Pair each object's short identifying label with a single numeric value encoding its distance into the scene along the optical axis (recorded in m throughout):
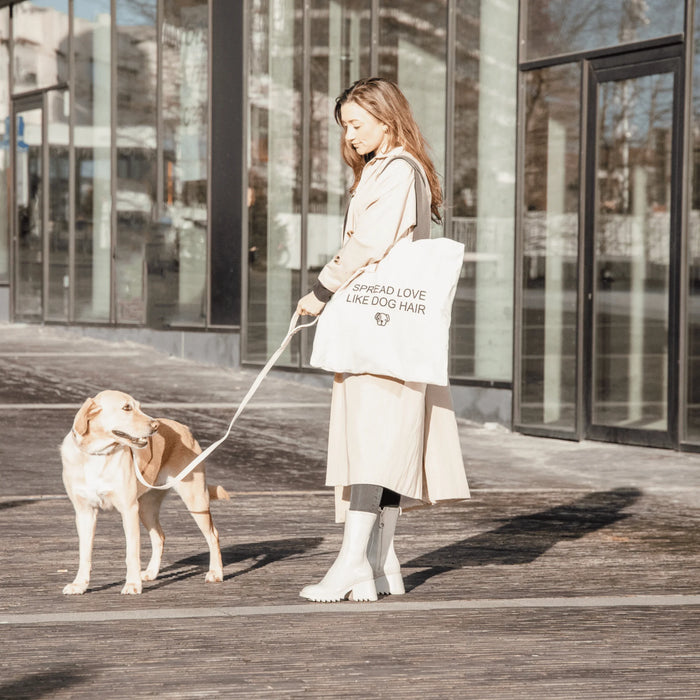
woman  8.80
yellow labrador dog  8.86
